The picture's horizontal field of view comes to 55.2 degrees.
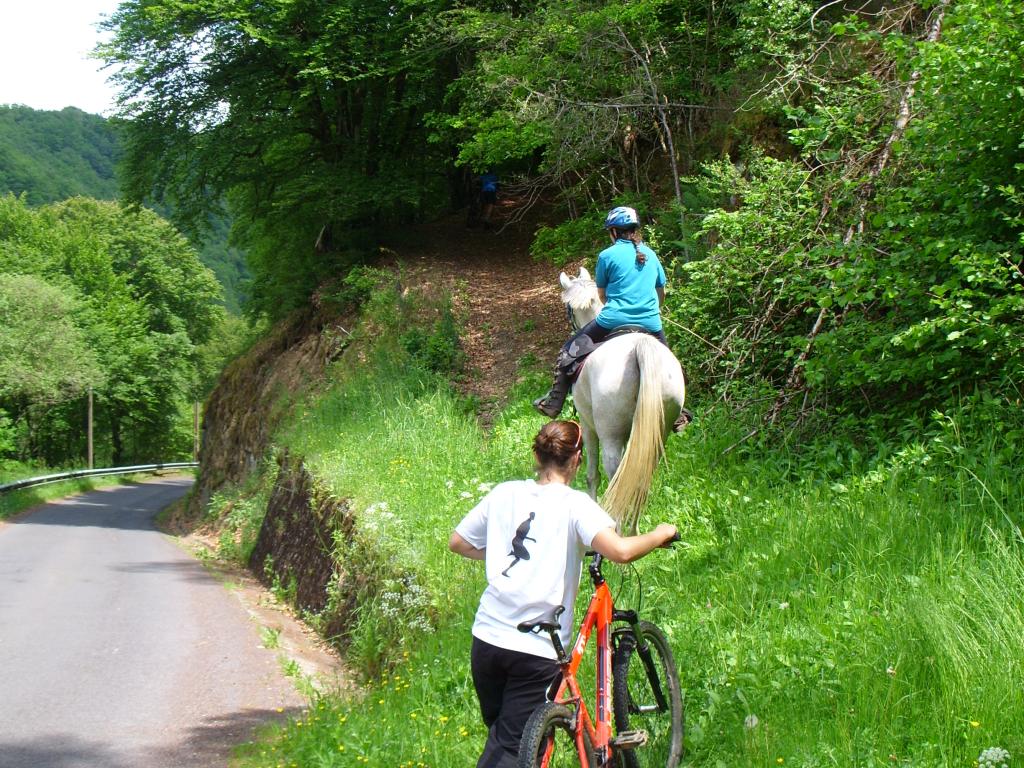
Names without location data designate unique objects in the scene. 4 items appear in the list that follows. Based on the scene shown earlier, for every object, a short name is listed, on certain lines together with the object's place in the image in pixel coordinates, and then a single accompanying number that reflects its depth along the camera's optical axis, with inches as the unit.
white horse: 264.1
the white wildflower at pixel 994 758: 157.0
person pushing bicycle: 169.8
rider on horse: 305.9
